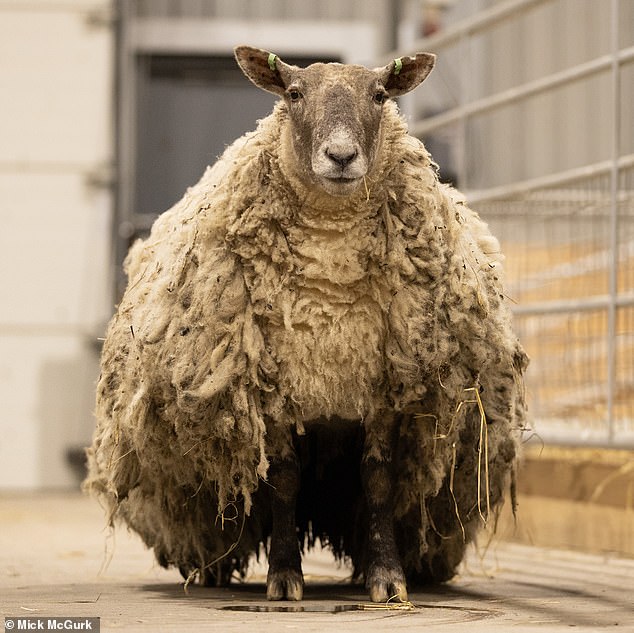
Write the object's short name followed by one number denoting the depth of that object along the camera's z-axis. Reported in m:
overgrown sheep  9.64
